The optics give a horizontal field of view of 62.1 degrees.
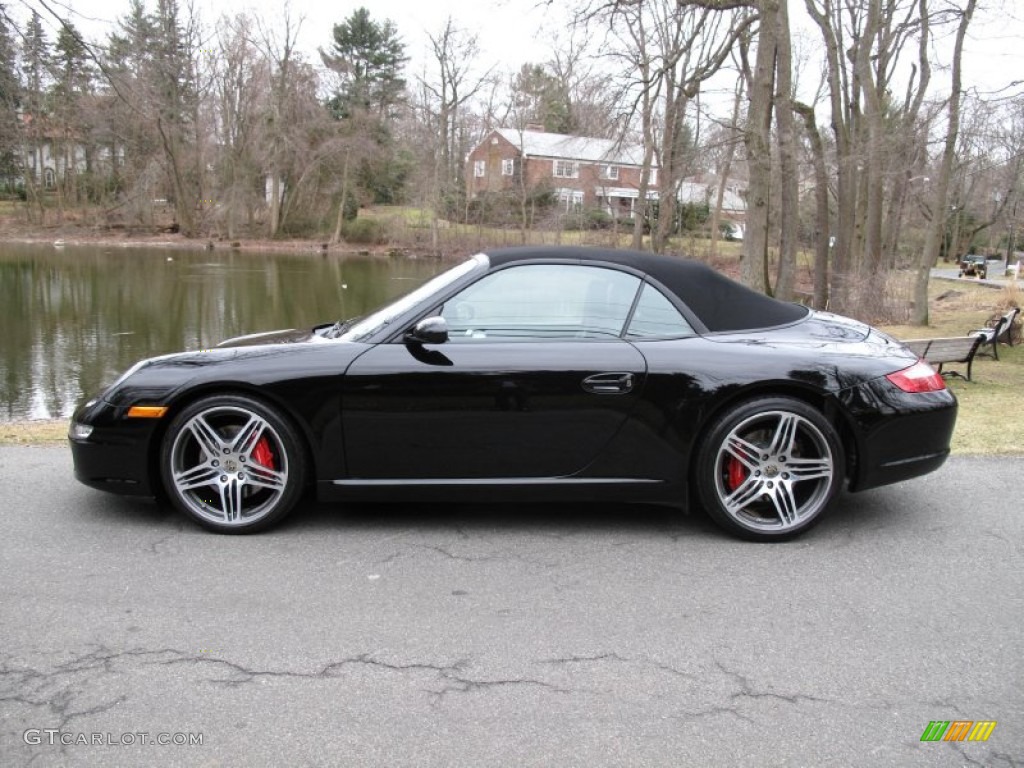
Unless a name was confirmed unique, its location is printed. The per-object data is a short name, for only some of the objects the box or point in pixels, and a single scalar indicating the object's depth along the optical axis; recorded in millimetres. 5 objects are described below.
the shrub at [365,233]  55406
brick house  53625
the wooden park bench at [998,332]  14547
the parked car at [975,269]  43219
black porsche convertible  4145
